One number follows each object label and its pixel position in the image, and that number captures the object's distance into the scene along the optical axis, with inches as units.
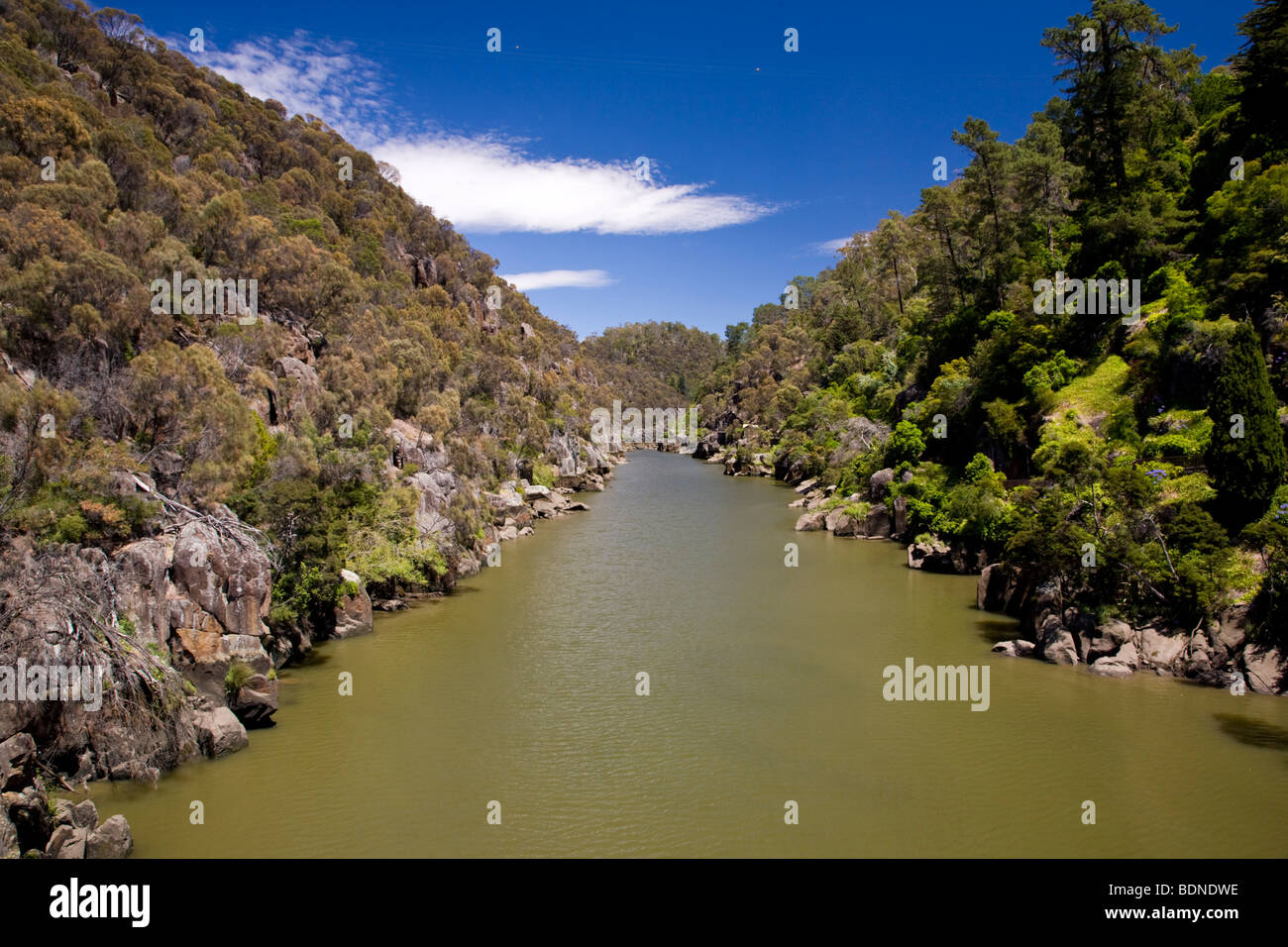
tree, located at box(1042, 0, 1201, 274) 1457.9
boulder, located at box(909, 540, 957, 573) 1412.0
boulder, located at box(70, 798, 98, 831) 511.5
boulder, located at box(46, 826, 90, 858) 477.7
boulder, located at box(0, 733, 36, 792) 501.4
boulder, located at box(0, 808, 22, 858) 445.1
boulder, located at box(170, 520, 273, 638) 715.4
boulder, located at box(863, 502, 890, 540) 1771.7
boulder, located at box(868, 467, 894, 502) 1814.7
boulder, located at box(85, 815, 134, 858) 499.2
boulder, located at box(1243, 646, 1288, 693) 775.7
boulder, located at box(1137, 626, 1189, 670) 845.2
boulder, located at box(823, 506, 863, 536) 1808.6
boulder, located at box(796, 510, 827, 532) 1902.1
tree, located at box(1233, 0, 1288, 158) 1418.6
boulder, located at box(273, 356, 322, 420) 1246.5
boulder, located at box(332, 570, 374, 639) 1026.1
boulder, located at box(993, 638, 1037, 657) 933.2
